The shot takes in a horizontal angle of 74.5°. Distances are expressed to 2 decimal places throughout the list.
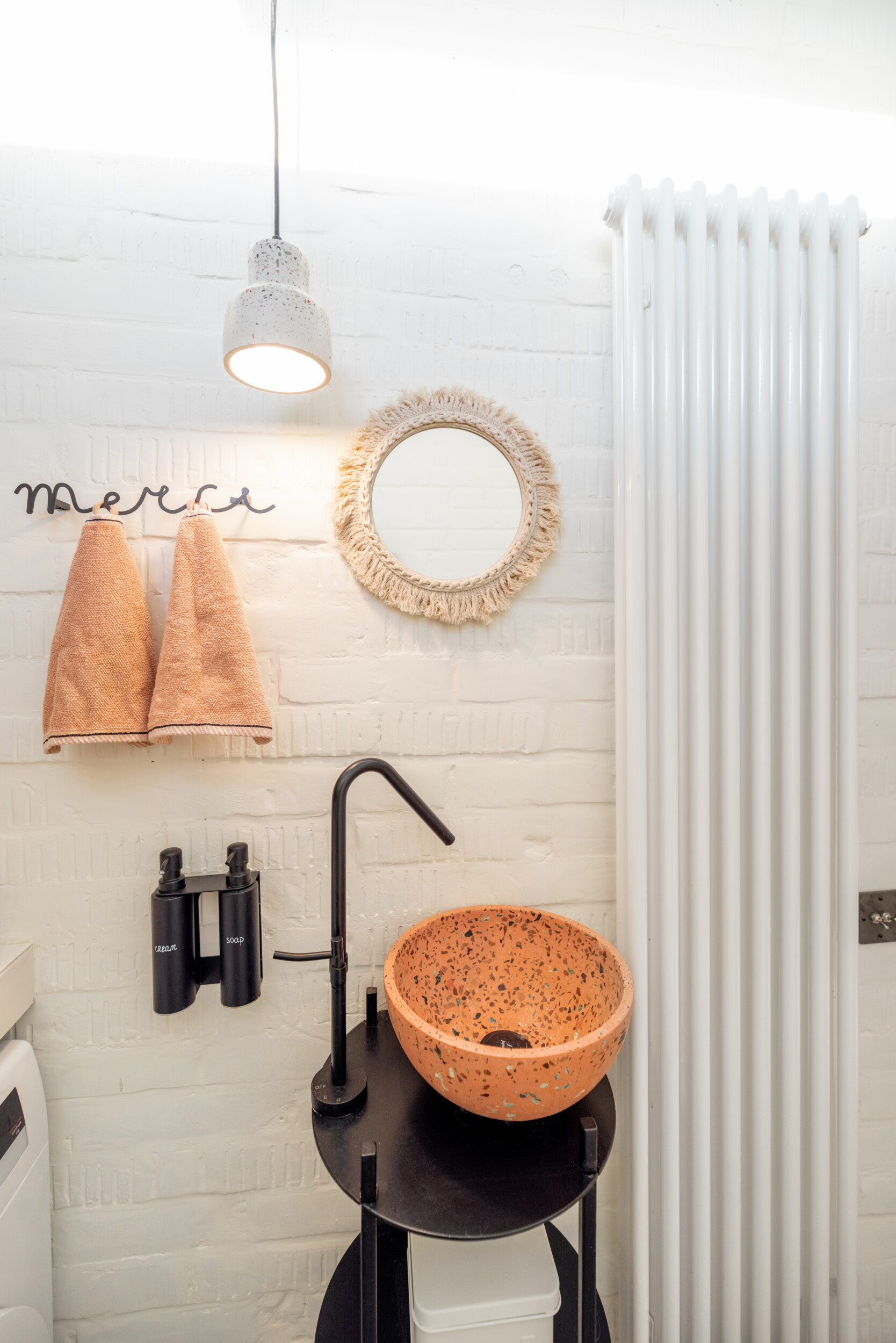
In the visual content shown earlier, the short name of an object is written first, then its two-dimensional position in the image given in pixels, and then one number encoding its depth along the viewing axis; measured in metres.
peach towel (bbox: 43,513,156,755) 0.81
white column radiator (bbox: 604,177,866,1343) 0.91
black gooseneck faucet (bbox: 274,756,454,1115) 0.76
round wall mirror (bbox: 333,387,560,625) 0.93
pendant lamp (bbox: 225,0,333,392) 0.69
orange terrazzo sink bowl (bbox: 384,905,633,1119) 0.84
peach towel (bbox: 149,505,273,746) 0.82
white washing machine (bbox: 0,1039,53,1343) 0.76
